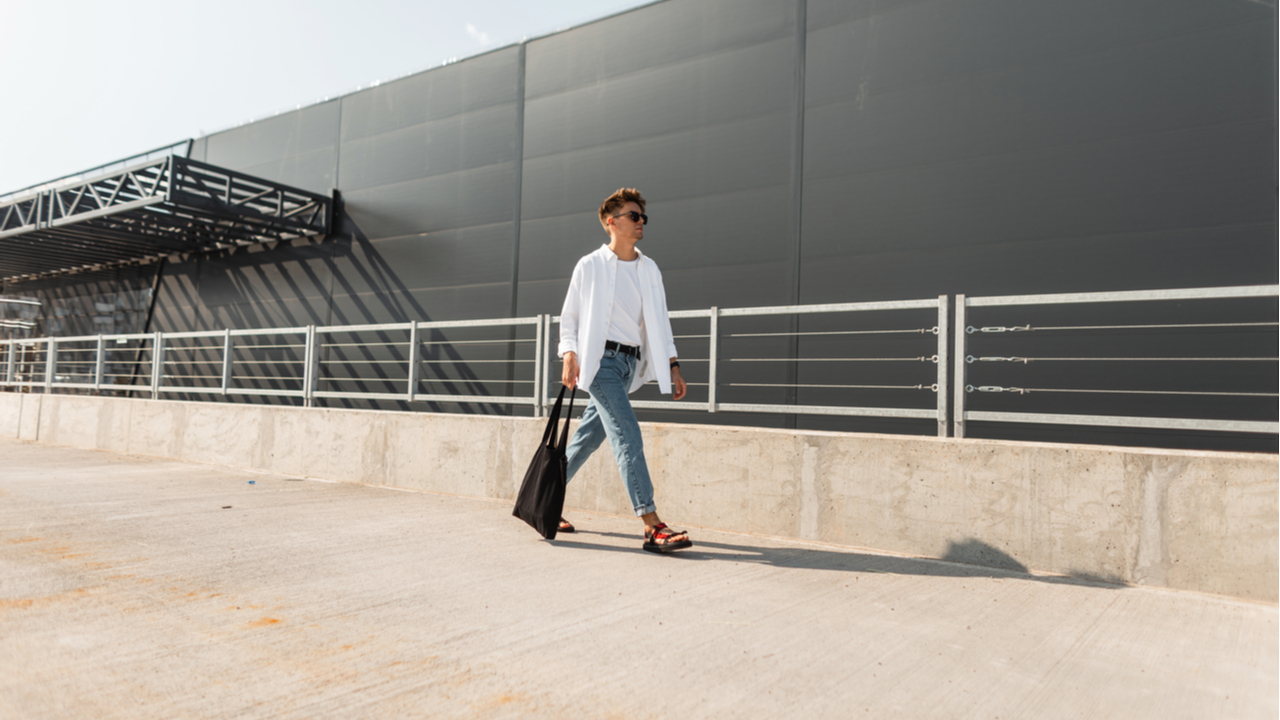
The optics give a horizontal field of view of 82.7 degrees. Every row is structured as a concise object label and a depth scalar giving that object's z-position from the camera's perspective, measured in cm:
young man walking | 399
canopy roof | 1201
